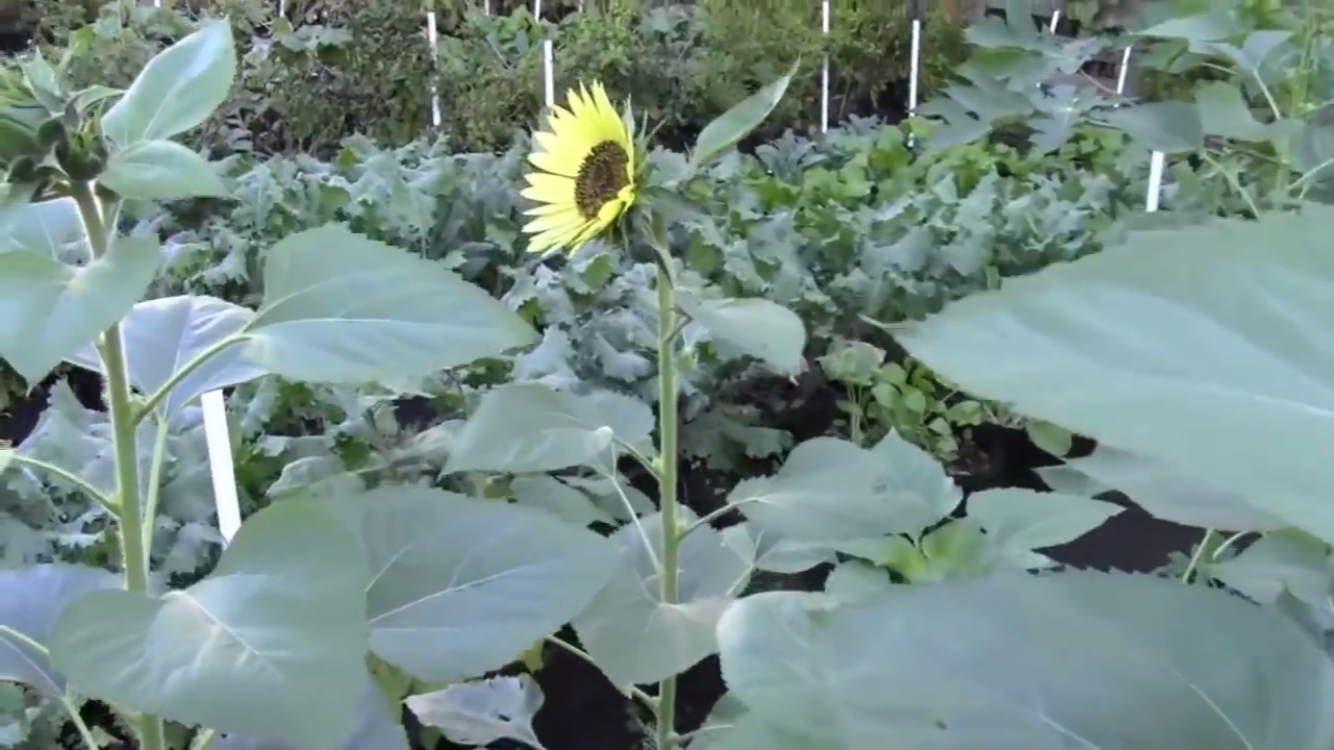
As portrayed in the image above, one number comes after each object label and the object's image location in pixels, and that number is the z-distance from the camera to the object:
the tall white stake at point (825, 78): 2.64
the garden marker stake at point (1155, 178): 1.16
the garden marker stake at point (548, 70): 1.98
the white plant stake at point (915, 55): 2.48
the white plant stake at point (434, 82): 2.72
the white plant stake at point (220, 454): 0.64
